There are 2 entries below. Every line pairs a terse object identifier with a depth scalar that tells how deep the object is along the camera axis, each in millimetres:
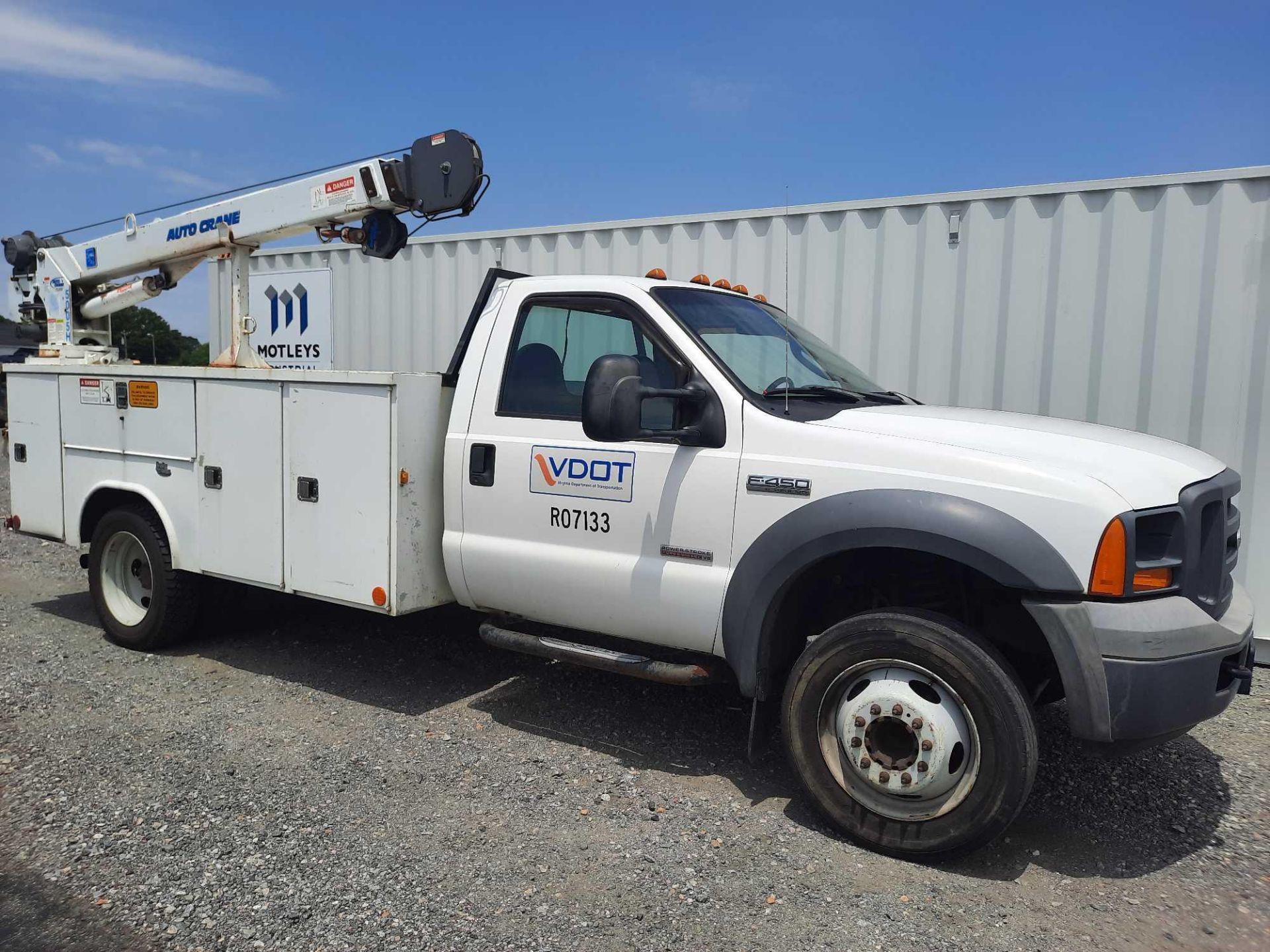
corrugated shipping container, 5938
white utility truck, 3225
